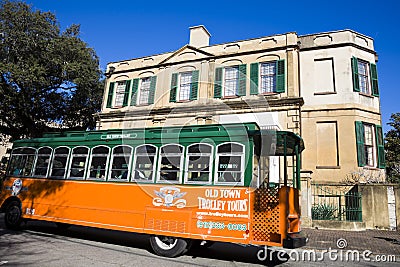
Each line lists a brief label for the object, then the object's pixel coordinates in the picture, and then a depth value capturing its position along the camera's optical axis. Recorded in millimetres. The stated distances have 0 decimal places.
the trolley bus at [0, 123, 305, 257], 6367
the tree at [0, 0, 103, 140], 19875
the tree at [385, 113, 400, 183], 22219
